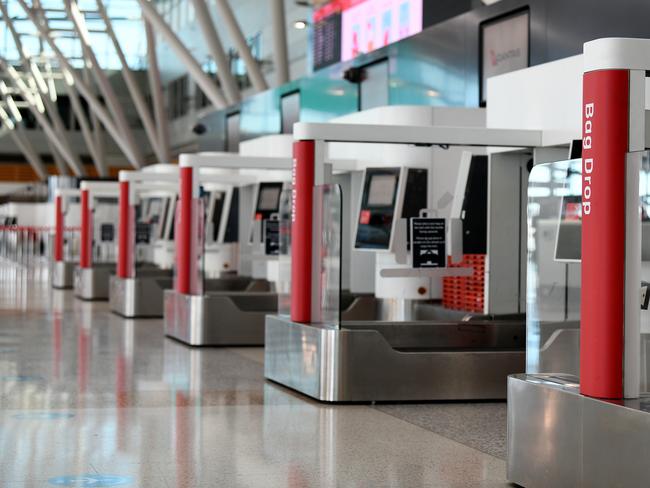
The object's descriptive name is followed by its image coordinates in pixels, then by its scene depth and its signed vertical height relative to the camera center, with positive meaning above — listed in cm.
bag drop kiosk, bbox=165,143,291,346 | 1275 -48
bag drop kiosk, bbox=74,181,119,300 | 2081 -7
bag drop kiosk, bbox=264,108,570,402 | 857 -57
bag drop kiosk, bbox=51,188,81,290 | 2458 -30
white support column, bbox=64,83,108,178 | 4553 +416
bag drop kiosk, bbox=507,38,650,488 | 500 -8
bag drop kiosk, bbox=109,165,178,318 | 1667 -30
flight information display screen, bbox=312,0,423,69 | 1605 +330
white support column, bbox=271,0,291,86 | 2094 +364
